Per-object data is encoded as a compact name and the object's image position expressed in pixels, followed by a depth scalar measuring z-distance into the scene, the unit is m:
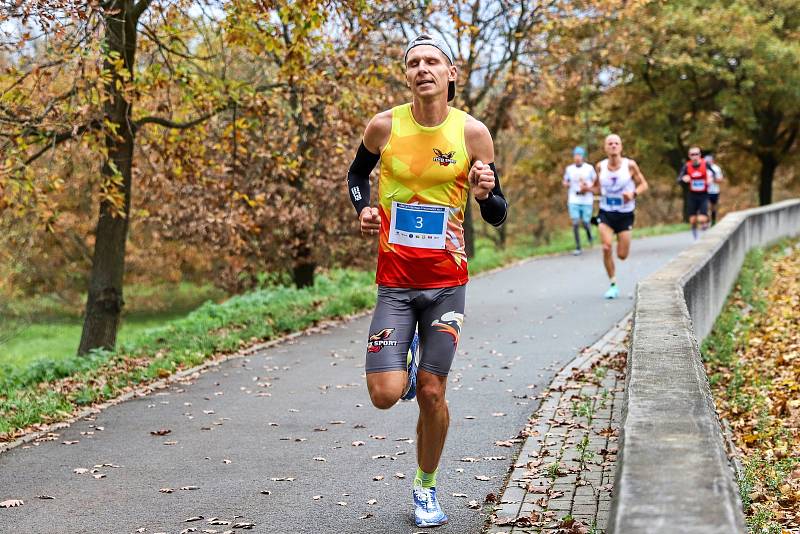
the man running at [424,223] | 4.96
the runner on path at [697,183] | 22.12
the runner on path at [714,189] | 24.94
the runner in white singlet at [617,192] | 13.71
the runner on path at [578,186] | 22.02
